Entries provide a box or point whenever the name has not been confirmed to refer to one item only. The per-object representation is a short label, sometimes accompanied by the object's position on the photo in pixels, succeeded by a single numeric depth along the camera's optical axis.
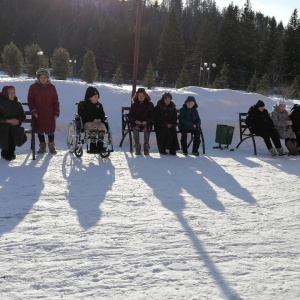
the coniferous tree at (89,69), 36.41
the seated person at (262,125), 8.56
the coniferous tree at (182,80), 34.28
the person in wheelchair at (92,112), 7.35
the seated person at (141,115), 8.01
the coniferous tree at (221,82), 29.98
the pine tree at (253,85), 32.40
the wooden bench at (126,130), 8.09
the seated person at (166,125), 7.96
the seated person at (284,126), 8.45
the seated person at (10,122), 6.63
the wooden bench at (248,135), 8.71
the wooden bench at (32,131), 6.88
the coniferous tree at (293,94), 23.67
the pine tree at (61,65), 32.09
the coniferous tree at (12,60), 29.03
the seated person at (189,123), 8.19
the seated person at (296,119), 8.74
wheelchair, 7.25
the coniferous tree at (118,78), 35.43
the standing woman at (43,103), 7.23
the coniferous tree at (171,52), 52.69
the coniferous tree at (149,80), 30.99
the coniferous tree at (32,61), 35.65
